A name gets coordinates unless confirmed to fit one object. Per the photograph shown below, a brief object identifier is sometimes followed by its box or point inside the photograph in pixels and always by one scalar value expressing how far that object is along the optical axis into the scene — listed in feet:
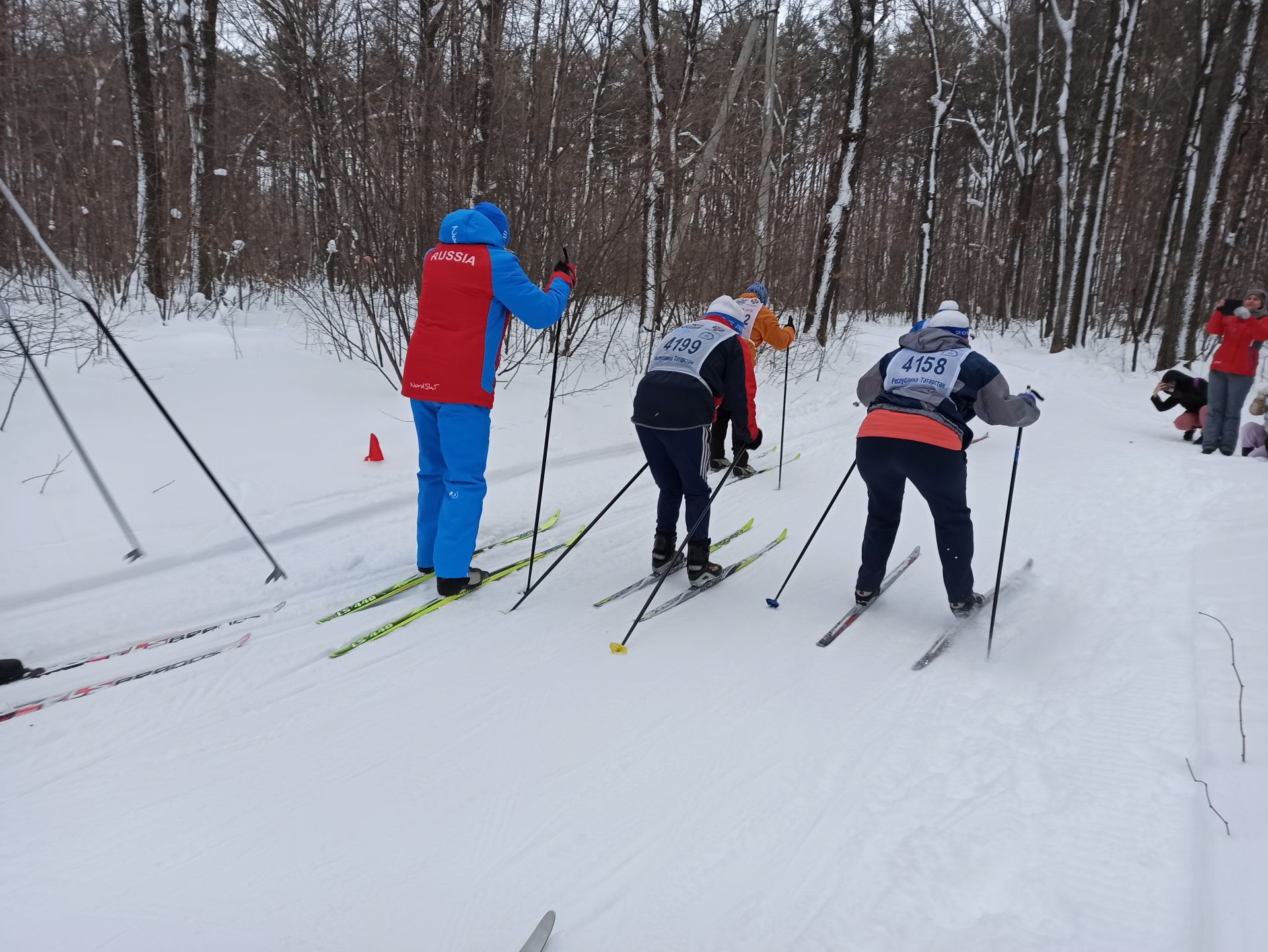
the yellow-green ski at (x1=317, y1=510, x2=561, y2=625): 13.32
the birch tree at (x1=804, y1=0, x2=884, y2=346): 41.93
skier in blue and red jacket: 13.56
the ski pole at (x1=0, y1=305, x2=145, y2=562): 10.89
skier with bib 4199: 14.19
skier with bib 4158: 12.45
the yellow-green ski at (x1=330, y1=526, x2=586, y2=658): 12.22
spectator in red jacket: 26.09
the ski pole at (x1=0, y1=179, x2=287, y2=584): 9.41
